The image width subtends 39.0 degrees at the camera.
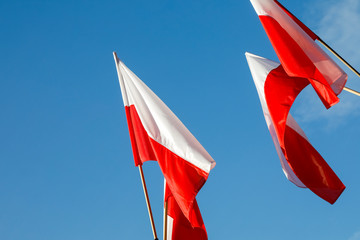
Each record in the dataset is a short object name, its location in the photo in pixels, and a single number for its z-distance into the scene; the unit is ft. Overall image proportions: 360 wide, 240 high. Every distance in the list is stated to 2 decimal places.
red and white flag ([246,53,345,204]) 51.16
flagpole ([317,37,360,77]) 49.27
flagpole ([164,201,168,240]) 49.73
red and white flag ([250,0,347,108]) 46.14
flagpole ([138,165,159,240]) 50.11
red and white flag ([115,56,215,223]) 47.24
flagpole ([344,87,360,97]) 49.06
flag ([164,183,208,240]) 51.87
